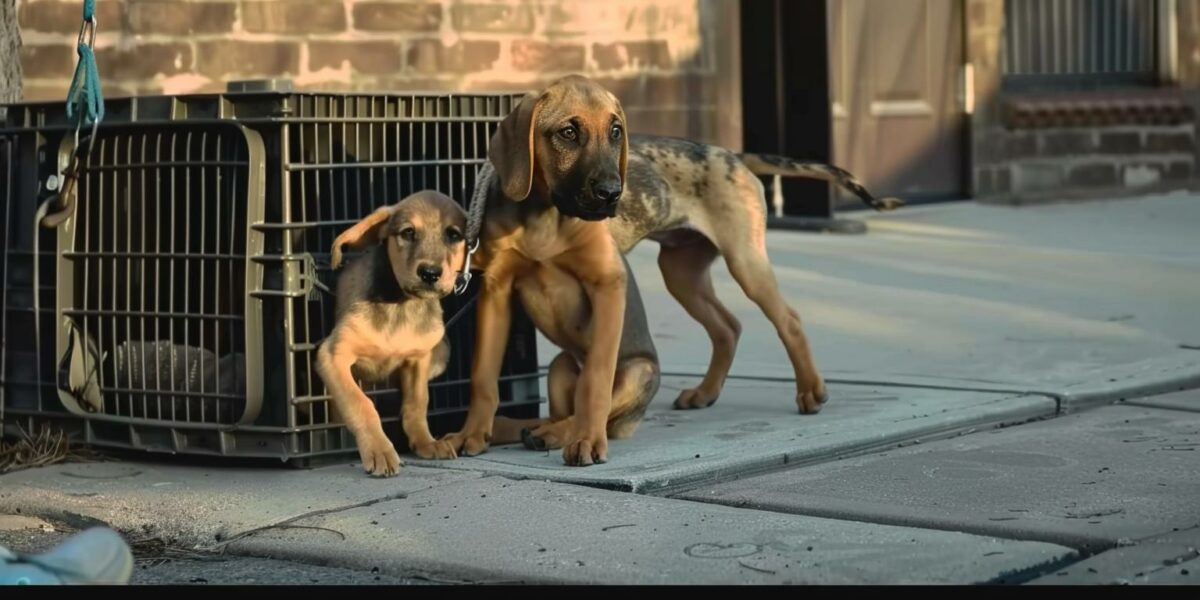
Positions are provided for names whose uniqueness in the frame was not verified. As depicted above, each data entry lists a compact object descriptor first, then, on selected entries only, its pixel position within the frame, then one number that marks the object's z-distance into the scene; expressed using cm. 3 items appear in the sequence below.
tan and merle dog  501
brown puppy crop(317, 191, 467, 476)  490
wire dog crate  500
